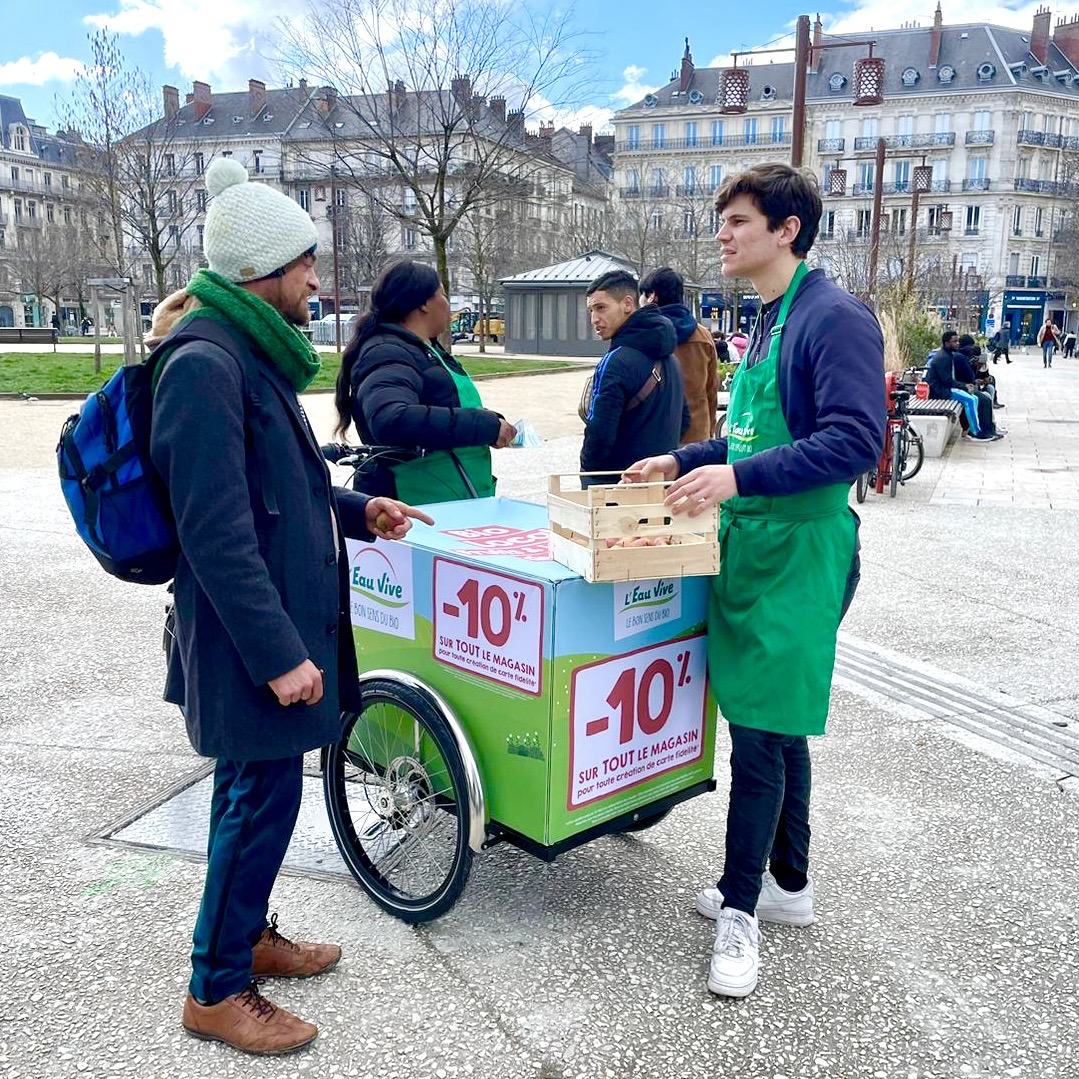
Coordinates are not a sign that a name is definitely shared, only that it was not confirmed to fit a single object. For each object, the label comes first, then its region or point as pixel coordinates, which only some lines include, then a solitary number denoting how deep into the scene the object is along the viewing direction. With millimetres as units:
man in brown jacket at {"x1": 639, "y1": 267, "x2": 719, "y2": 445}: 6383
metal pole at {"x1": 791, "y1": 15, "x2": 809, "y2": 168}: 11677
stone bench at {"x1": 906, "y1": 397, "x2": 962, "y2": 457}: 13070
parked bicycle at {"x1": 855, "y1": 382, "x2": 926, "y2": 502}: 10023
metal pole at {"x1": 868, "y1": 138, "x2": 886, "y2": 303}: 20094
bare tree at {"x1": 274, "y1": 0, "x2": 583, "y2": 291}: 19938
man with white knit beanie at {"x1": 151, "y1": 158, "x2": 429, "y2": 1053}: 2113
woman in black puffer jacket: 3588
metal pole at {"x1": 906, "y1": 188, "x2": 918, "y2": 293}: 20500
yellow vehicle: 50781
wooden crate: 2428
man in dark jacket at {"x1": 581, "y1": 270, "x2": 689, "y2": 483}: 4539
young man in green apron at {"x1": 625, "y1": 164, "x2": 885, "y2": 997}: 2432
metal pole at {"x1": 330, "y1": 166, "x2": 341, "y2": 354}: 31756
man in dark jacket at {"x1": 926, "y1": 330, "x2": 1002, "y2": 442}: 14727
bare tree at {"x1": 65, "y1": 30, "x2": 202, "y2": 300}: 23500
